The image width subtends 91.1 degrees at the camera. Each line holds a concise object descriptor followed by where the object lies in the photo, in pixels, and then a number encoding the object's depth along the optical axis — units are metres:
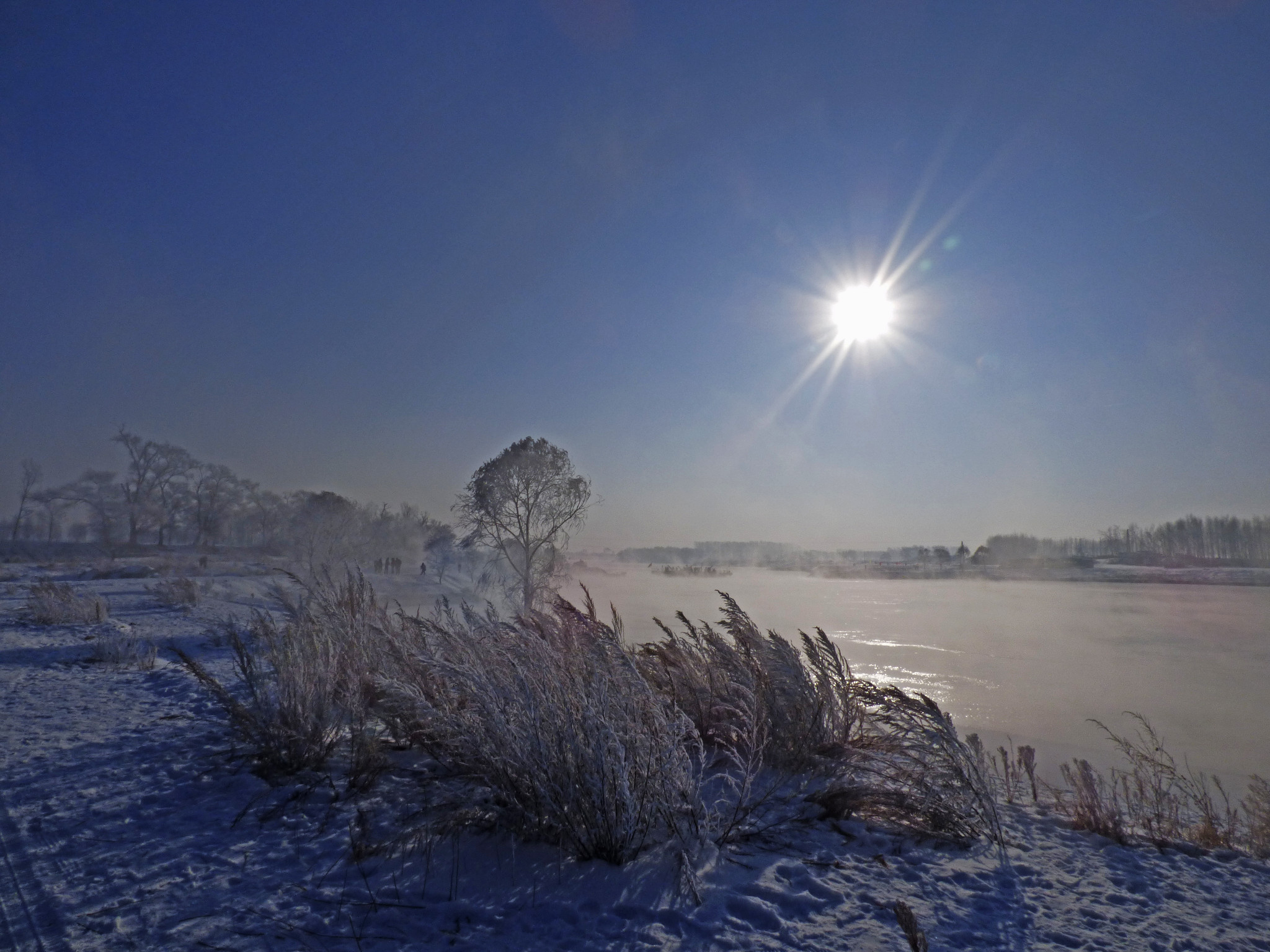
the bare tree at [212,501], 48.70
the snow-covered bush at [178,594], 12.55
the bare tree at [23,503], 44.53
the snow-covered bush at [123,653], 6.34
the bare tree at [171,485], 41.62
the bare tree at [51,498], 46.06
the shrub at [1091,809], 3.27
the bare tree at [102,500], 46.69
